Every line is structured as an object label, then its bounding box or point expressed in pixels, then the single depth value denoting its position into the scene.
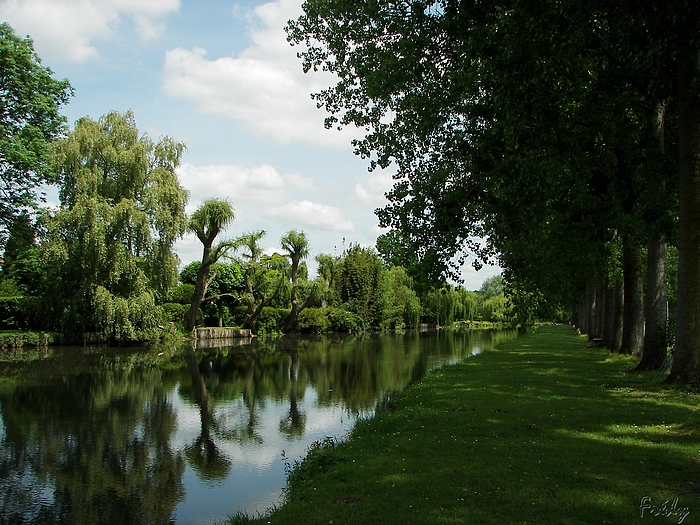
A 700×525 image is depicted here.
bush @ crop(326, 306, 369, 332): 58.56
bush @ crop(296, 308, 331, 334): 54.72
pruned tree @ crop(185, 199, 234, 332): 40.47
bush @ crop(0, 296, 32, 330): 32.28
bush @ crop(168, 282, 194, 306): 45.88
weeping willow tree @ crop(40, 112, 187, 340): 29.14
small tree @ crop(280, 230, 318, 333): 51.47
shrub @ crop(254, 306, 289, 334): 50.19
